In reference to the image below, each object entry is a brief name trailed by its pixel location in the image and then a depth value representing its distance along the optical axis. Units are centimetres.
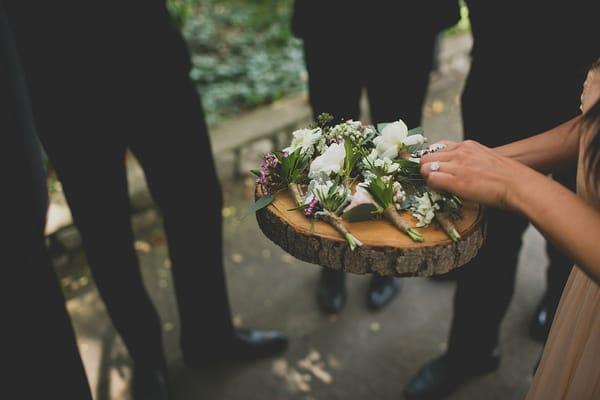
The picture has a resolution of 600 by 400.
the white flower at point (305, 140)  145
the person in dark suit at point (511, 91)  165
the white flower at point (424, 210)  129
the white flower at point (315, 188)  132
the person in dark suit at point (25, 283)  128
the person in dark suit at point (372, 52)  219
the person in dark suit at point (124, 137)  167
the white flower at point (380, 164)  137
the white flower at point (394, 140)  142
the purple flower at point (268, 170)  144
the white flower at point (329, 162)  137
